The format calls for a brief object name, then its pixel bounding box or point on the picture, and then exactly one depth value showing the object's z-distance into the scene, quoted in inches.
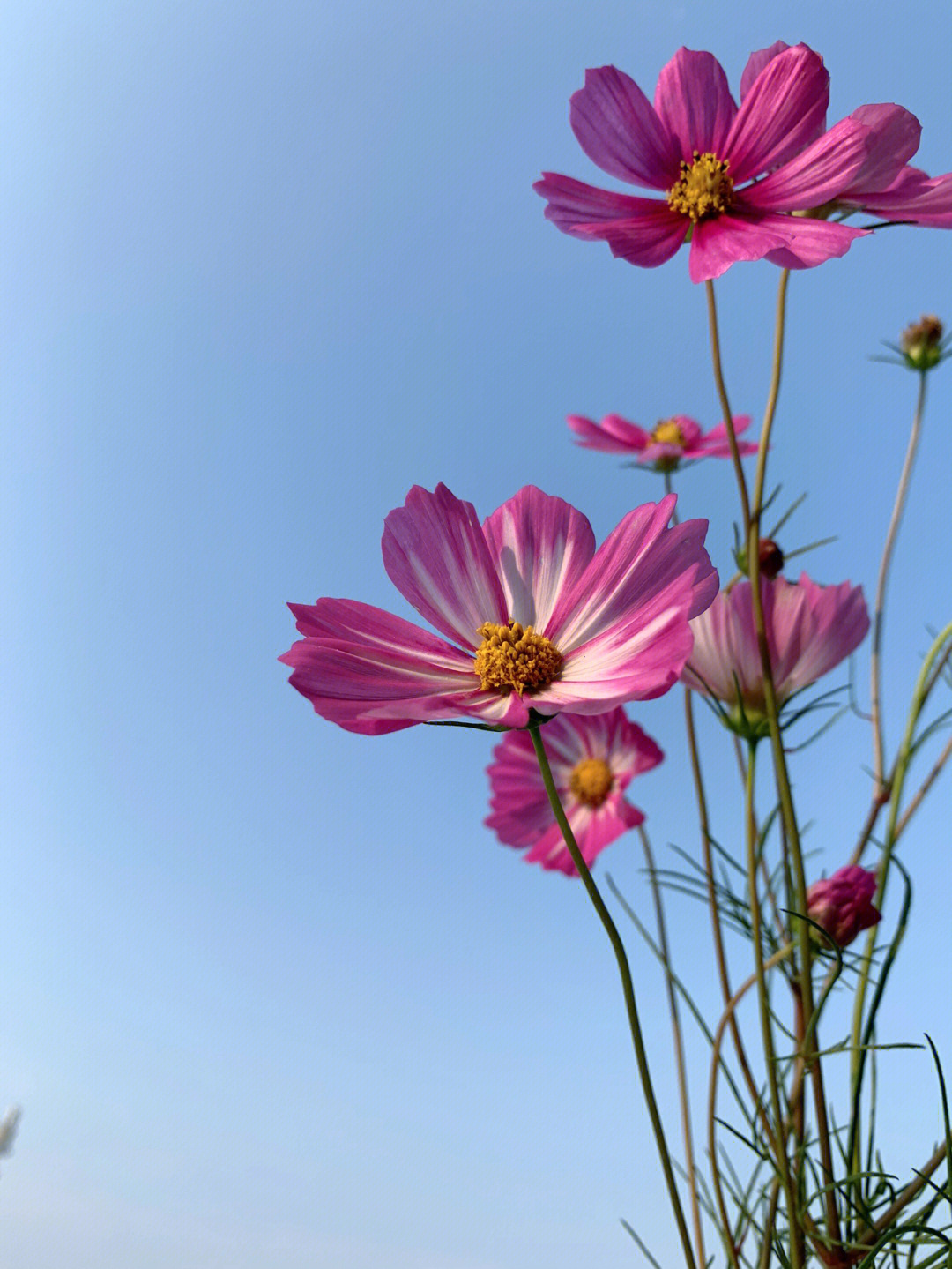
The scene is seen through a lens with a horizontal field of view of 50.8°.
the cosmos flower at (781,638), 20.1
